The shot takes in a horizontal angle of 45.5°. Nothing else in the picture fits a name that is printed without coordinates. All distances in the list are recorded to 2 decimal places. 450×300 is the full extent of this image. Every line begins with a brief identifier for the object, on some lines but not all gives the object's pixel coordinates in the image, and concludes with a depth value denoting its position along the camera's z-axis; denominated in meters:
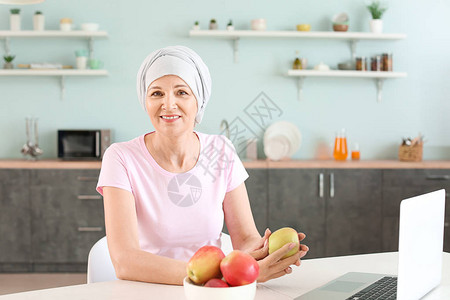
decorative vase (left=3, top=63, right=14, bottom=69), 4.38
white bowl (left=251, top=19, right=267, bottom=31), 4.39
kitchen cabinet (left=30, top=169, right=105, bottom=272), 4.10
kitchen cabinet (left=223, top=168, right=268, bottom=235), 4.15
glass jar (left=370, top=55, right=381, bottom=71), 4.46
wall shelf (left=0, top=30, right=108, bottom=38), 4.29
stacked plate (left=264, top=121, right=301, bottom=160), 4.44
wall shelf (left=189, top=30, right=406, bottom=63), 4.35
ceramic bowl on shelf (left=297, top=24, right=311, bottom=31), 4.40
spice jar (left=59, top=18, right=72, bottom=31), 4.34
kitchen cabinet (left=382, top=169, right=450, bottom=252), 4.17
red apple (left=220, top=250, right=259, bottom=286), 1.16
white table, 1.40
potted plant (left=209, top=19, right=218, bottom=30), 4.43
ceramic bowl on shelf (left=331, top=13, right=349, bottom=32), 4.43
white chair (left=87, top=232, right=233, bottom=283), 1.74
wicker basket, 4.39
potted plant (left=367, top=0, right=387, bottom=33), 4.44
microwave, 4.29
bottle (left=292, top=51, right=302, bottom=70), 4.46
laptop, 1.20
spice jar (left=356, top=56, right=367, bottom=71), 4.47
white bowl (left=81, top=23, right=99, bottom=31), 4.32
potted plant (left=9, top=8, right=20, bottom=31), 4.38
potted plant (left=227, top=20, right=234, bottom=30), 4.40
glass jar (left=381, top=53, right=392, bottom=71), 4.46
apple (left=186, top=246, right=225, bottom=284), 1.18
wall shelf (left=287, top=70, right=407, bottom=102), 4.38
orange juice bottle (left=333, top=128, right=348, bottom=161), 4.46
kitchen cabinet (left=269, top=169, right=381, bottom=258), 4.16
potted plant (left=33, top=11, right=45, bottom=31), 4.35
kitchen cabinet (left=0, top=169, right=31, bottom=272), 4.10
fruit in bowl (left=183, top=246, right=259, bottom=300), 1.14
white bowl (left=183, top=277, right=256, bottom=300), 1.14
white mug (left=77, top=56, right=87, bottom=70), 4.36
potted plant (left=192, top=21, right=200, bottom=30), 4.40
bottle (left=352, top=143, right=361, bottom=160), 4.52
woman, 1.76
